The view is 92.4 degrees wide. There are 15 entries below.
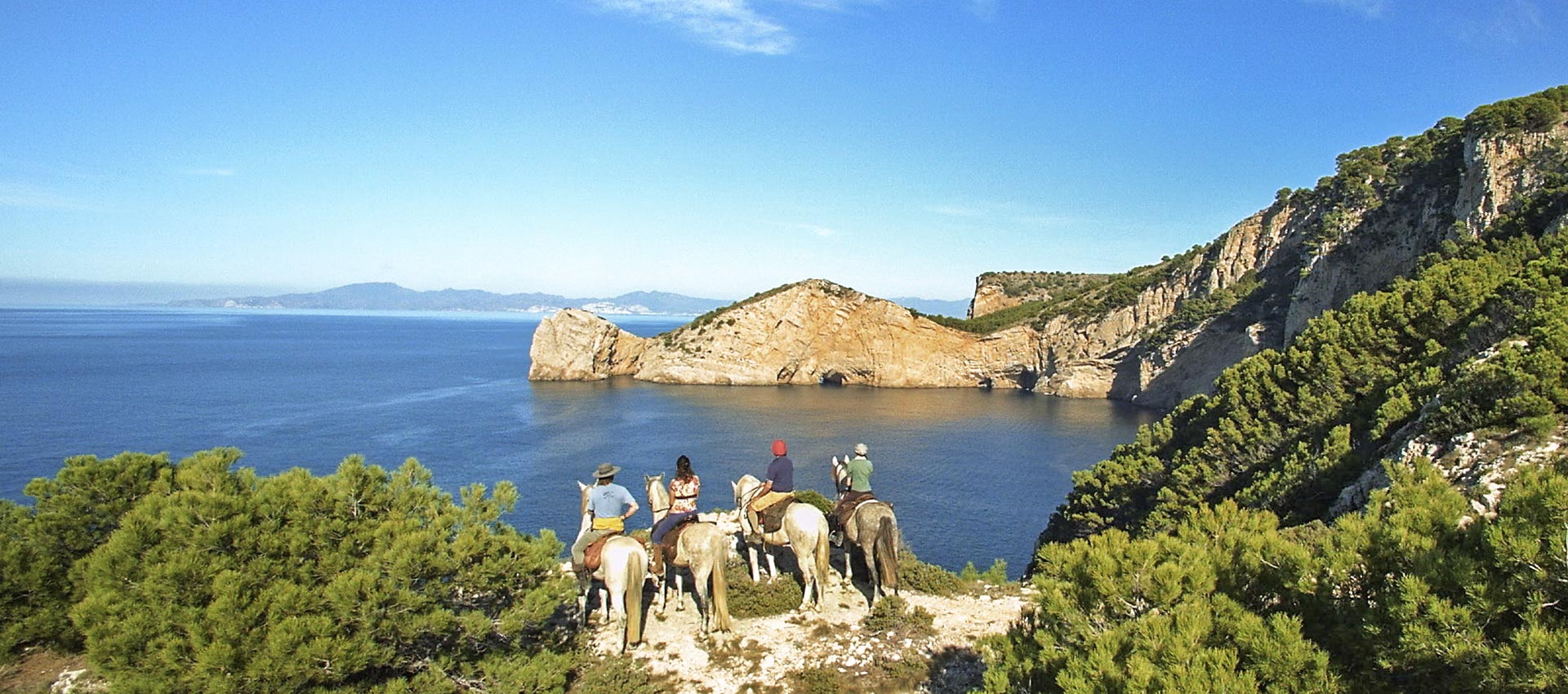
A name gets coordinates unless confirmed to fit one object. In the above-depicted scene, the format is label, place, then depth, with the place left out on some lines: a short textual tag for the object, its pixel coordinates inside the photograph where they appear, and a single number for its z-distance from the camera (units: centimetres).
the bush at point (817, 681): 1013
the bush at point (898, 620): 1202
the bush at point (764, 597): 1272
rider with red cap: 1345
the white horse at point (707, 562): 1150
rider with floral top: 1198
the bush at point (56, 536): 942
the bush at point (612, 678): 975
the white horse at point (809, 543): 1255
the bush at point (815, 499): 1908
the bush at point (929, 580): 1443
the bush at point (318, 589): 729
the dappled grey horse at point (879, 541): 1284
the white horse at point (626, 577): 1088
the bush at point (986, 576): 1611
